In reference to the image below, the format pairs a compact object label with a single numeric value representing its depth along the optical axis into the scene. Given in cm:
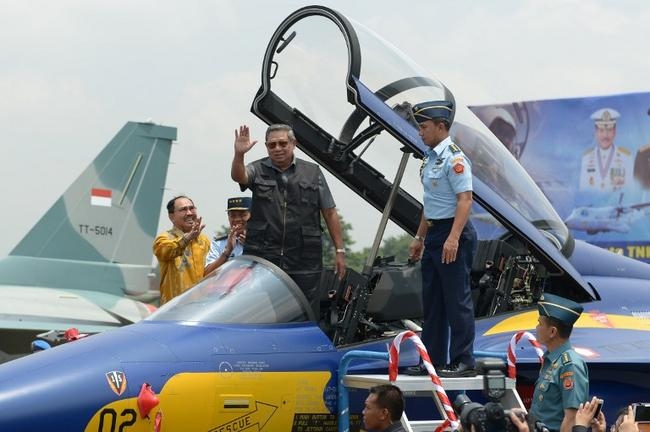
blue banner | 2634
